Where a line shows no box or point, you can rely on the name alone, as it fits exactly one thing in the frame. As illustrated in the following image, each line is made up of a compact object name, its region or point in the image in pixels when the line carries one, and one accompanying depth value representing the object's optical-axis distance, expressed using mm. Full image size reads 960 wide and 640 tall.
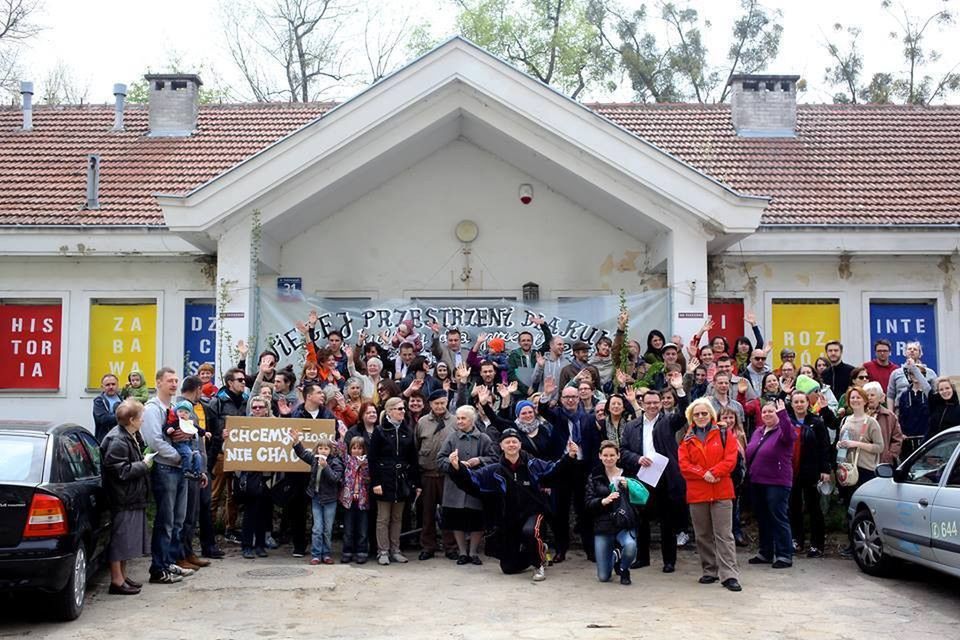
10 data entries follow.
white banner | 13516
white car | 8242
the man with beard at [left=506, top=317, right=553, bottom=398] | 12570
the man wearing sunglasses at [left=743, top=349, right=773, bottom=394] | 11477
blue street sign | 15039
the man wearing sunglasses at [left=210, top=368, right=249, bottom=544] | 10617
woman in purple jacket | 9797
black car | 6992
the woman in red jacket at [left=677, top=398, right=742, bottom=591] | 9039
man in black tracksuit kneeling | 9578
